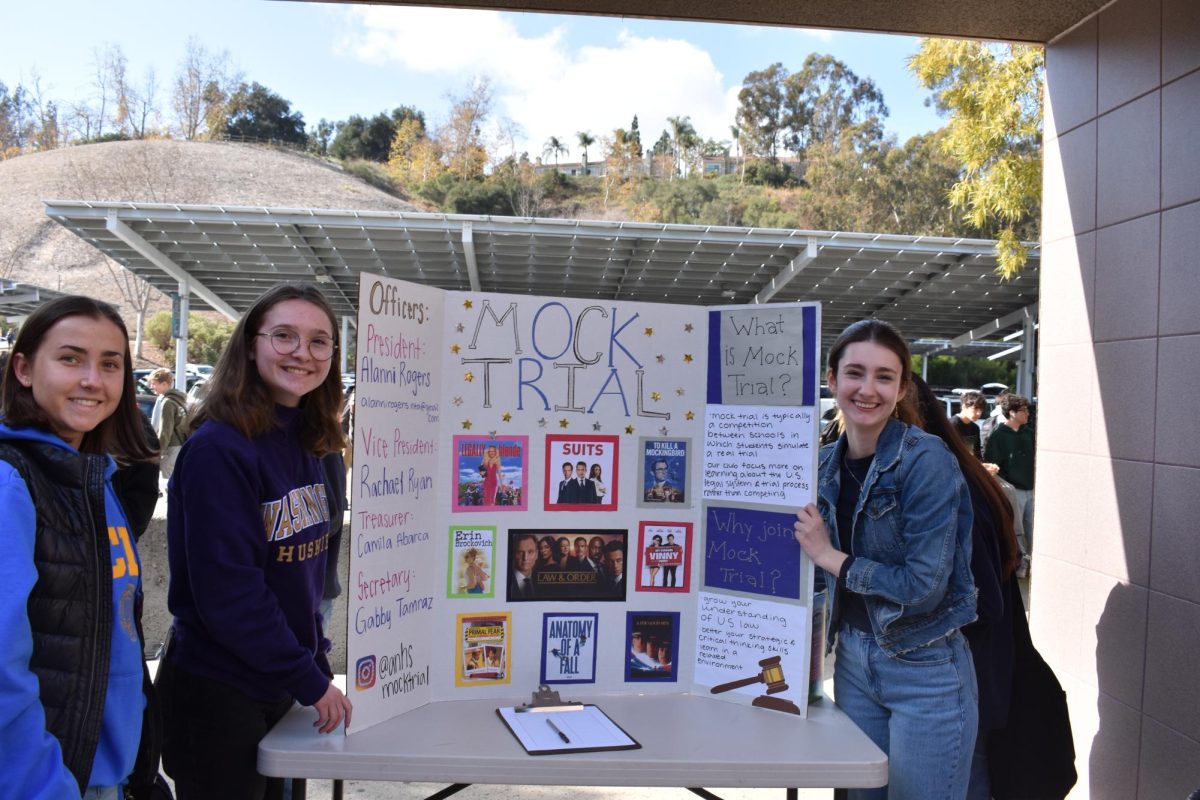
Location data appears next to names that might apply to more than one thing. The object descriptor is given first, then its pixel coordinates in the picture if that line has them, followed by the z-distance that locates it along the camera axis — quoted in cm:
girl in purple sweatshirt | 177
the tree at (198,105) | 7738
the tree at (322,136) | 8582
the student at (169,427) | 736
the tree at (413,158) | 7350
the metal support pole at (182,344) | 1647
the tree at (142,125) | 7604
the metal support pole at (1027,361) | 1916
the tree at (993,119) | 1221
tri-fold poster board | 222
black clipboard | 194
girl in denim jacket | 210
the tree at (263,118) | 8206
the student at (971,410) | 869
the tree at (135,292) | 4409
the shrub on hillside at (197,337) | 4097
